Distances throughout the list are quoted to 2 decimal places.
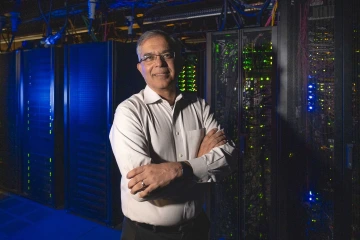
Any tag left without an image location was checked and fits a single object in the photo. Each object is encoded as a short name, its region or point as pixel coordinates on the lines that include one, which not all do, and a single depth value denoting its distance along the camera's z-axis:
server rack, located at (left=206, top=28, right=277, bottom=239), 2.10
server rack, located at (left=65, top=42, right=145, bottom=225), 2.82
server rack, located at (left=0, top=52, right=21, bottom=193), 3.72
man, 1.23
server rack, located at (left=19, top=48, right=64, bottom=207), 3.27
